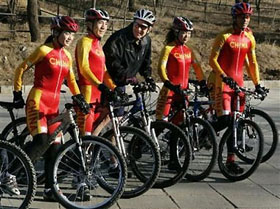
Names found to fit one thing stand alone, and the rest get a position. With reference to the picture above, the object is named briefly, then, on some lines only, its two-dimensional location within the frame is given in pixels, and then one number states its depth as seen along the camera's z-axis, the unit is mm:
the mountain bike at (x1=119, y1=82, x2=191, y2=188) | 6035
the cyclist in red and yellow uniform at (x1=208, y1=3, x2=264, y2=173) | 6812
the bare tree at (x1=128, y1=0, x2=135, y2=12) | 34681
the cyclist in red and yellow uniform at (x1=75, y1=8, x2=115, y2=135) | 5965
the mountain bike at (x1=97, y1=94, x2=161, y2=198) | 5668
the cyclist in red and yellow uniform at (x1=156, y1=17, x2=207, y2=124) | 6699
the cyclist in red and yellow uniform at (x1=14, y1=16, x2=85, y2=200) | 5398
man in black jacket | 6293
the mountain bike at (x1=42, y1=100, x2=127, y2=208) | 5219
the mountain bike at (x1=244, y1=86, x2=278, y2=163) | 7113
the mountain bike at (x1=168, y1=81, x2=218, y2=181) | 6441
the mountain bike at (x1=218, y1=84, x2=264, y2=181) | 6531
